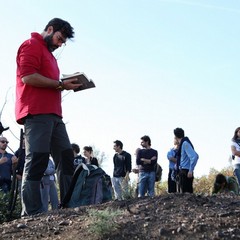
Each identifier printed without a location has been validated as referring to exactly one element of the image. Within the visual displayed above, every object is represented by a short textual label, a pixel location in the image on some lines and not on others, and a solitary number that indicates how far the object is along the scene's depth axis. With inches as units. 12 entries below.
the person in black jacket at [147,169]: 468.4
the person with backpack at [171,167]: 438.5
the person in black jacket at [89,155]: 473.1
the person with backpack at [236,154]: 394.0
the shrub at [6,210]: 282.2
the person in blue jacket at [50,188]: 374.9
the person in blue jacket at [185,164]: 377.1
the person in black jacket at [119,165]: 502.0
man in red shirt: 219.5
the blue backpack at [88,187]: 239.9
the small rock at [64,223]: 188.1
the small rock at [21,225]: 193.7
